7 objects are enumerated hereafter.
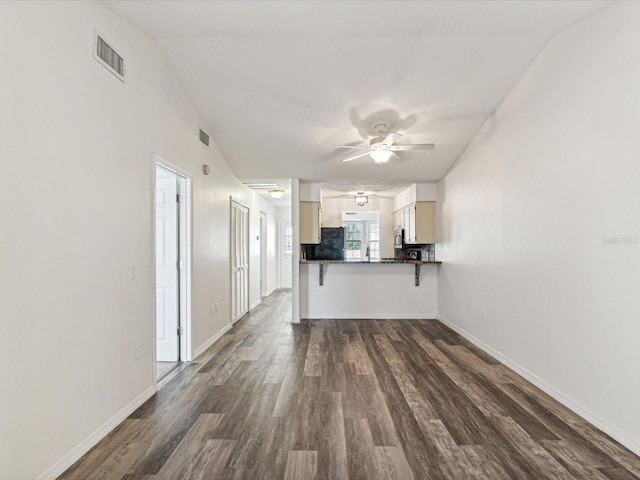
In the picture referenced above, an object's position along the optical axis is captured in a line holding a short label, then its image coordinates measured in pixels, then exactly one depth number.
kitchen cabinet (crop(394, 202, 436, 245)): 6.08
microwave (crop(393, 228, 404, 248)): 7.40
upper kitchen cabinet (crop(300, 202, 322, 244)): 5.93
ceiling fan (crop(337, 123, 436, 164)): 3.74
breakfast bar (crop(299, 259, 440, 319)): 6.03
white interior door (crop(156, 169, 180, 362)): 3.79
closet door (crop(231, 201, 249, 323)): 5.45
